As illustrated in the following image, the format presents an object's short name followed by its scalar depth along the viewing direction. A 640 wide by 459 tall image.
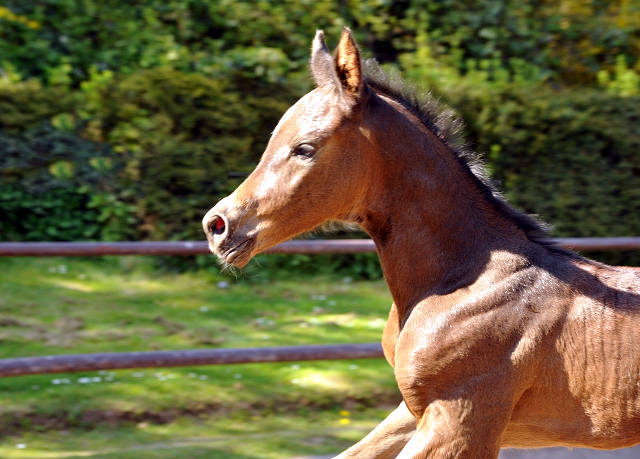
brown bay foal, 4.93
